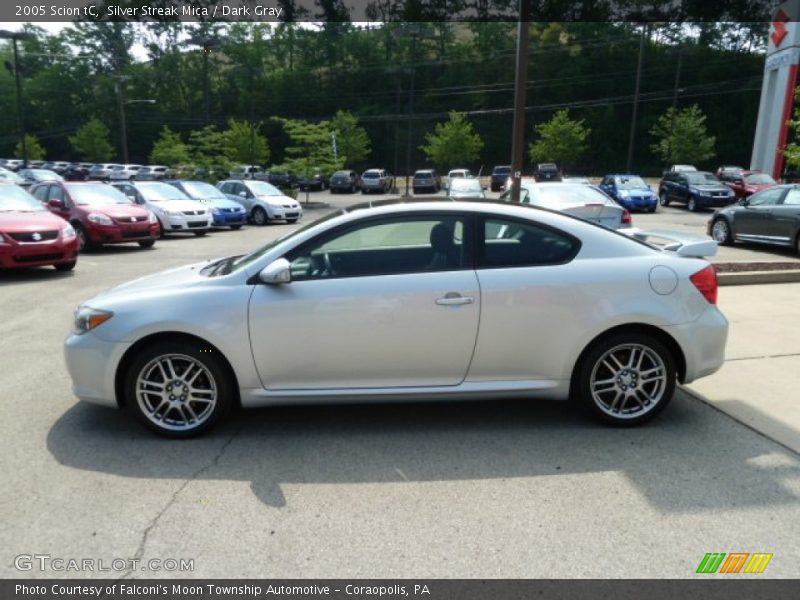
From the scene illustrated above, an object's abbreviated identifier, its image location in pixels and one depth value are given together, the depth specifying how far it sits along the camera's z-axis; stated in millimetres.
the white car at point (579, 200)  10312
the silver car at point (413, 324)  4020
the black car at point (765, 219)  12078
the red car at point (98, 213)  13836
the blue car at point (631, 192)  24766
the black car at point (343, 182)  46500
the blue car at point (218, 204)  19673
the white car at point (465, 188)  25152
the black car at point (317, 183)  46438
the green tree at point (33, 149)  72250
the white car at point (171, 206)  17484
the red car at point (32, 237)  10234
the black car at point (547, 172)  44531
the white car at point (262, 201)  22266
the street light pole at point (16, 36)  31750
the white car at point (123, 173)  47131
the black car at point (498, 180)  47462
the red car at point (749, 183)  26252
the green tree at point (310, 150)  35219
